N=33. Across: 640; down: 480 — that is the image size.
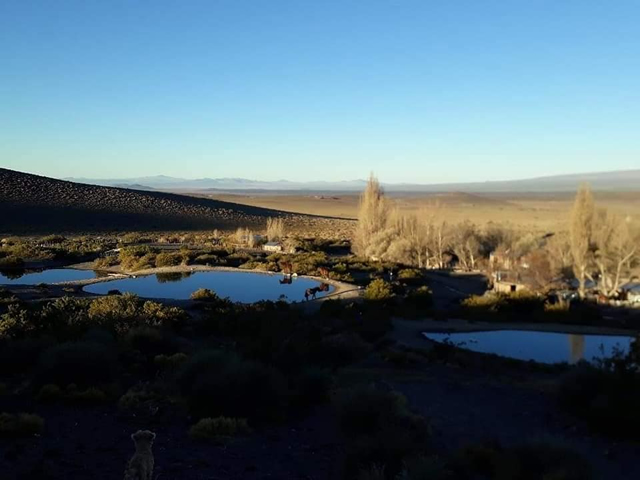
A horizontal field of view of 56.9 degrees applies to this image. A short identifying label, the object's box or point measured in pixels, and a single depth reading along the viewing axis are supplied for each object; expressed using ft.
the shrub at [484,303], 82.53
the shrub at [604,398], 30.25
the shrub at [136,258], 113.91
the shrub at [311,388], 32.89
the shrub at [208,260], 119.55
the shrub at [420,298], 86.74
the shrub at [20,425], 25.03
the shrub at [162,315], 53.63
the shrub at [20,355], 37.32
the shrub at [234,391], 29.25
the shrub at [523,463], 21.36
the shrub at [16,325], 44.27
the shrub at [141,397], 30.04
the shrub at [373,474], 20.06
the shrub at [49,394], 30.35
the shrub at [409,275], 107.04
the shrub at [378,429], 22.44
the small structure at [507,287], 99.58
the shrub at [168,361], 38.58
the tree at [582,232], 103.55
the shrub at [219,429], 25.99
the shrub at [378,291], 83.35
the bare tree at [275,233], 177.72
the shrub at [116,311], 49.91
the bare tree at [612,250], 103.71
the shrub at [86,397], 30.45
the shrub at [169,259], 115.44
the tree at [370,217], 157.48
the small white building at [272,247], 153.15
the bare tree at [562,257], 107.10
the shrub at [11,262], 112.68
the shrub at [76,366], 32.35
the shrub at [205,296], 77.30
